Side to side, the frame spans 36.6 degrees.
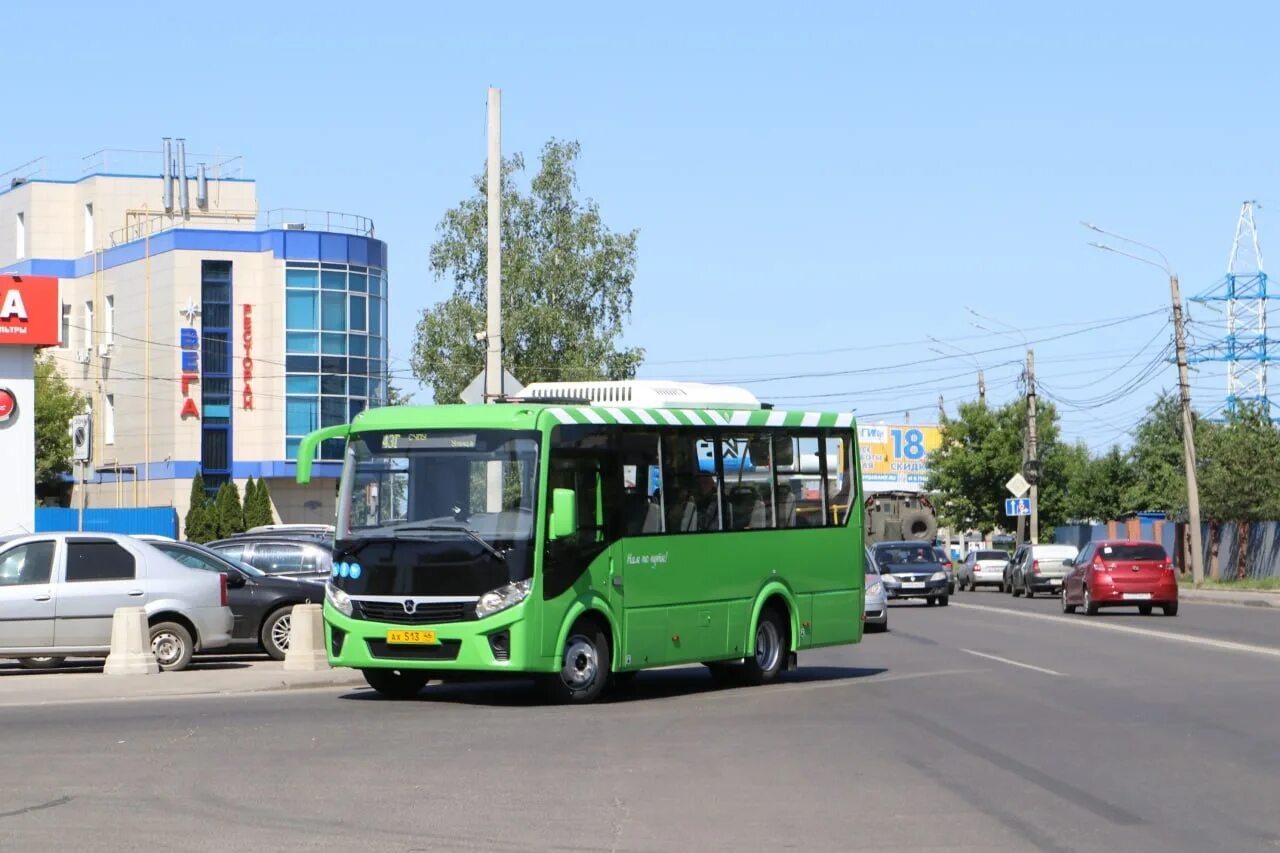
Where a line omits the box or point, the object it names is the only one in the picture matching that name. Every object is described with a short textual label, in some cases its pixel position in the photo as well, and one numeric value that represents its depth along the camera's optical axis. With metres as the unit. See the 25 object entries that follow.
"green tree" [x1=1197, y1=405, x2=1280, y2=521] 57.47
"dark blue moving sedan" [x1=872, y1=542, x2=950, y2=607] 46.06
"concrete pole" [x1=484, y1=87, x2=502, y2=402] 27.03
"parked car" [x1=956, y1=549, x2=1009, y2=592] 66.19
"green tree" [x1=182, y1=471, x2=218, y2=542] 75.12
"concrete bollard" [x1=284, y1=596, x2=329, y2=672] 21.94
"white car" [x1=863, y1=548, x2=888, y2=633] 33.38
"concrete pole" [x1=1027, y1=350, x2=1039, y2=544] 68.94
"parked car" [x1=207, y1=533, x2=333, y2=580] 26.92
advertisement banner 113.00
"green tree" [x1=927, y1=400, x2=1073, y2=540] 84.94
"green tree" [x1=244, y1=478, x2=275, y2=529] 76.25
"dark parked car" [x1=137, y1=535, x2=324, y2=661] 24.02
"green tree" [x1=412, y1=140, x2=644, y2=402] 58.50
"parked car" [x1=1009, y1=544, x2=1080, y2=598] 55.97
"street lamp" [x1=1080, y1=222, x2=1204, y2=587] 53.78
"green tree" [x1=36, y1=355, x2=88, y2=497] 76.94
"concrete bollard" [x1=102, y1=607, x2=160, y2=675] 21.03
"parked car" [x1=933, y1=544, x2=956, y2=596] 47.84
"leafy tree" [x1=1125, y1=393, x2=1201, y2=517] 97.88
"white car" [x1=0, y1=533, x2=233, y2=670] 21.20
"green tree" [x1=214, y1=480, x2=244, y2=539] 75.12
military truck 67.94
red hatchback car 39.25
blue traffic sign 71.12
